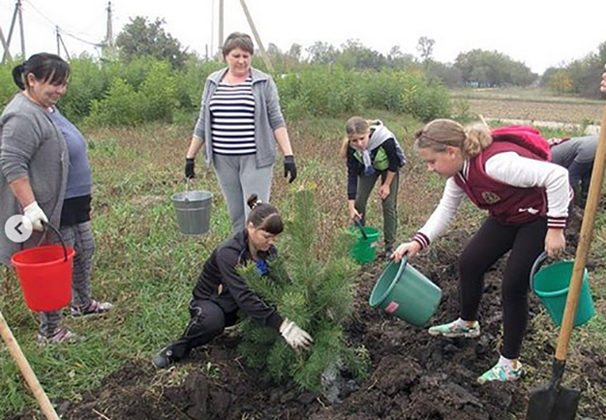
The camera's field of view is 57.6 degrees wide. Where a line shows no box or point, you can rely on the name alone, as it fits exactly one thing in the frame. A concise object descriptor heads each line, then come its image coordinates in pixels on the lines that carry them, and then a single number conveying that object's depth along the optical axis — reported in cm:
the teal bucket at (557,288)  259
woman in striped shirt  393
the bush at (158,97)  1259
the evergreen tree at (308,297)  260
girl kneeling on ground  269
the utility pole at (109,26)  3303
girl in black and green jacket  432
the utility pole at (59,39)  3648
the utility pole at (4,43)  1807
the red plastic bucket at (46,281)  280
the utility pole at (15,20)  2768
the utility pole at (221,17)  1755
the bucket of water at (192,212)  412
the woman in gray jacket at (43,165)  293
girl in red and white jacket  245
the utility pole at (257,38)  1525
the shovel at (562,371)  231
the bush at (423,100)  1475
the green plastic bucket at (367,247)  434
